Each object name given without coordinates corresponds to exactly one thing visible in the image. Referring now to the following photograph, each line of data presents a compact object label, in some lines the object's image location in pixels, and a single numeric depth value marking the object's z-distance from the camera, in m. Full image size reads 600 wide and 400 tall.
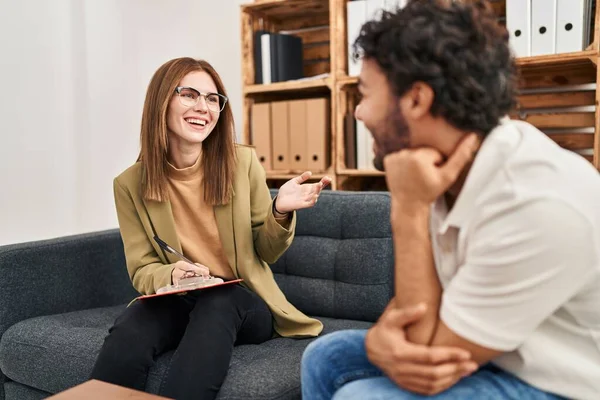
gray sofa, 1.61
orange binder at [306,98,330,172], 2.62
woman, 1.50
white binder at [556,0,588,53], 2.09
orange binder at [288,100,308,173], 2.66
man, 0.77
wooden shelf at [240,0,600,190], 2.32
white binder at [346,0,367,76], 2.50
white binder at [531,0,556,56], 2.14
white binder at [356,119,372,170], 2.57
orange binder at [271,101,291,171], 2.72
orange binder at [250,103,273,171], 2.77
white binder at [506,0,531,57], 2.18
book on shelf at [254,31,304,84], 2.77
